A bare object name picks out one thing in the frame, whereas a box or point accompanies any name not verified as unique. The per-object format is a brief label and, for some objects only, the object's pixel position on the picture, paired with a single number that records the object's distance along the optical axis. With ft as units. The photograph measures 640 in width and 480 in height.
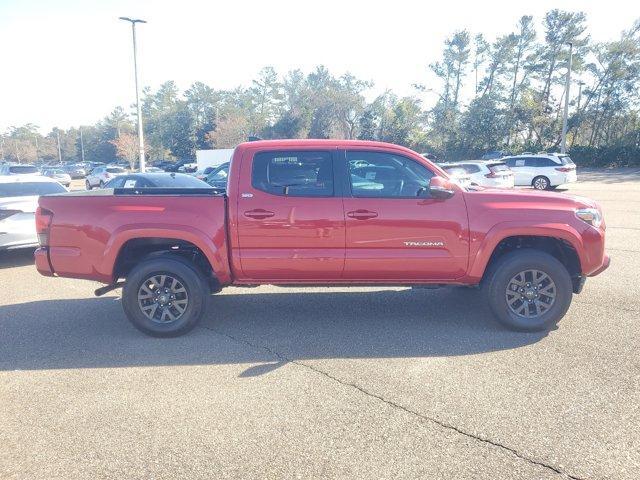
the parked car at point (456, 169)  60.68
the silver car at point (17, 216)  27.40
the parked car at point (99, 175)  109.29
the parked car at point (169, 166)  150.98
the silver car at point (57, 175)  107.69
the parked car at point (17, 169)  87.66
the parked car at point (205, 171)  82.69
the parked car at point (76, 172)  158.47
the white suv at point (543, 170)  75.72
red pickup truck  16.69
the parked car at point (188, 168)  128.67
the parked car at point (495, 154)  130.00
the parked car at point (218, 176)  51.16
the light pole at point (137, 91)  77.10
